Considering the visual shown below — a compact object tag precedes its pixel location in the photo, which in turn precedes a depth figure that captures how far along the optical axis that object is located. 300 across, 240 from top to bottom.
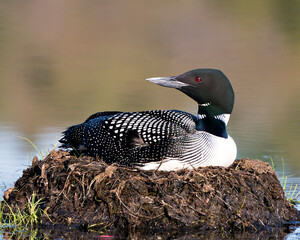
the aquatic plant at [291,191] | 12.12
